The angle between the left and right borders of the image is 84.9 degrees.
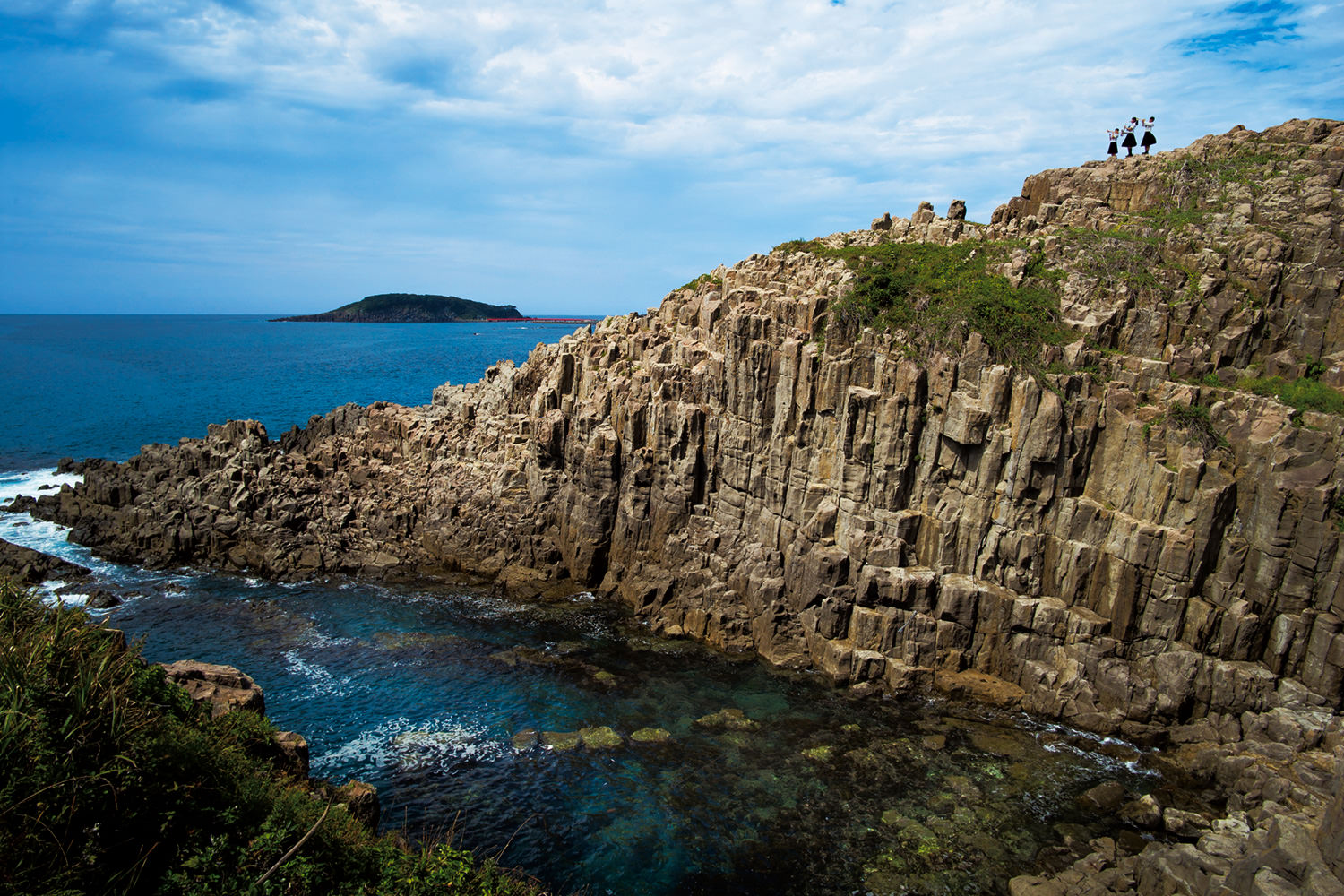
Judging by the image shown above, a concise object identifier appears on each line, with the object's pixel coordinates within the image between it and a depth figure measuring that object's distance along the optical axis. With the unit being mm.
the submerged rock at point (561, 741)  29328
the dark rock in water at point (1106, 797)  25344
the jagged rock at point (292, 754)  19406
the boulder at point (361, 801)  19594
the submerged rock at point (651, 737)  29625
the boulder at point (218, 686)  19828
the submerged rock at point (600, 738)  29406
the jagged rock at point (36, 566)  42656
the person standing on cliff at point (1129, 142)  43875
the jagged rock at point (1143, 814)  24422
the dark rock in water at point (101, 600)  40375
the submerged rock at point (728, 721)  30391
